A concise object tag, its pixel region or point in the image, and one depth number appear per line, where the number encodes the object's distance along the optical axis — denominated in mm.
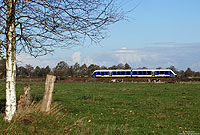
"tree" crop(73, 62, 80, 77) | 126362
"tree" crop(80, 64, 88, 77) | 130175
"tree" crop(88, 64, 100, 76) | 125544
